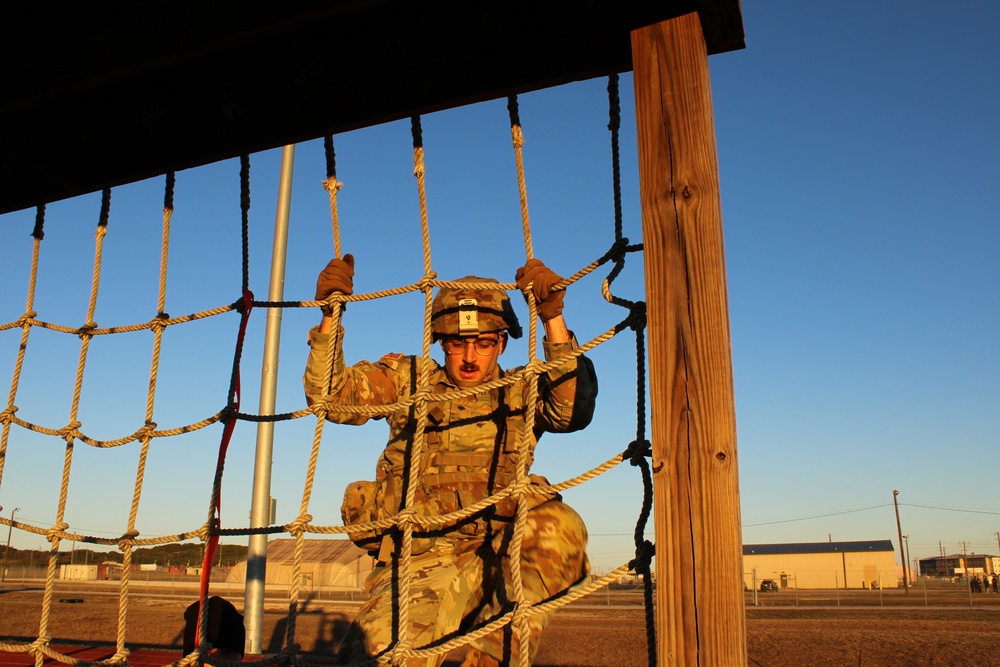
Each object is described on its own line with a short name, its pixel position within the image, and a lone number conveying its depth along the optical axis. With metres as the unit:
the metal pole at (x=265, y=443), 7.84
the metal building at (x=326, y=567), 41.41
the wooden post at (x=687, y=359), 1.69
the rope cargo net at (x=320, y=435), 2.17
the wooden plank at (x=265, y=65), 2.33
